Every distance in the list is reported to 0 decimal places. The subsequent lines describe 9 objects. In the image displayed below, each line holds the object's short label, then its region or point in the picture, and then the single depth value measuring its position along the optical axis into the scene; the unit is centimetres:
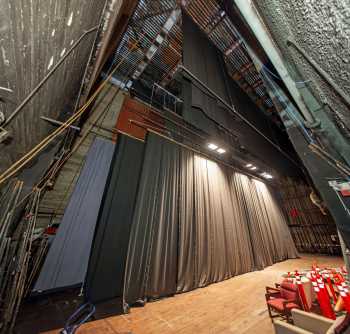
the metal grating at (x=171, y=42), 338
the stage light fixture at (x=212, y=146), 509
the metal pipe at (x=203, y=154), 424
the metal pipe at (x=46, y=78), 103
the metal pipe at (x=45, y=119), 175
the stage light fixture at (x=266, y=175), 748
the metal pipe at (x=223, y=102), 295
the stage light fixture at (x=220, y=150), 525
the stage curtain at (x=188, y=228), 305
